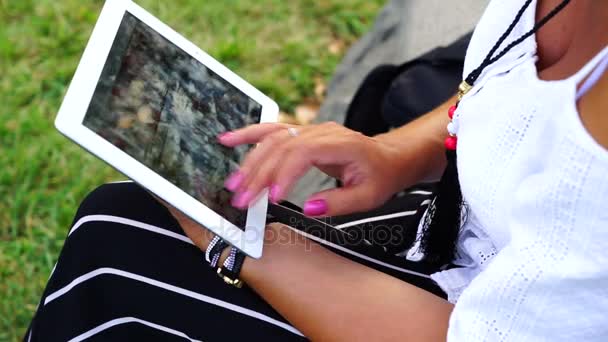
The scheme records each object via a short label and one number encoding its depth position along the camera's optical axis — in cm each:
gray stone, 182
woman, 122
